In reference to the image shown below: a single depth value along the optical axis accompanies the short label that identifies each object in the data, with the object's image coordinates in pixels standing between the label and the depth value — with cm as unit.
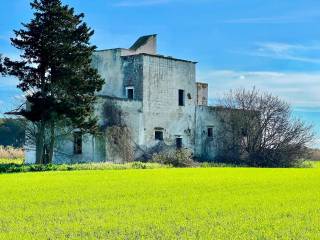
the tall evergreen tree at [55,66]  3547
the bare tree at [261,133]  4747
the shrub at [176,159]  4225
